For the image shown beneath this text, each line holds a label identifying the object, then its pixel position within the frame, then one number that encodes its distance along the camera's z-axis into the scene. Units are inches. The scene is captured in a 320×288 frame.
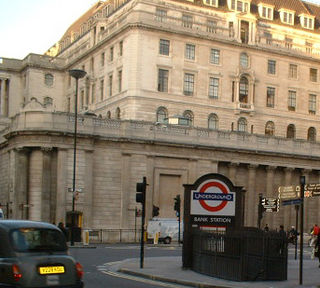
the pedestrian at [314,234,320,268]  1185.9
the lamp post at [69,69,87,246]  1762.4
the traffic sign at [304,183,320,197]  1407.5
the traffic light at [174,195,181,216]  2043.3
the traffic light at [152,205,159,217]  1997.8
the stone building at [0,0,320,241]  2258.9
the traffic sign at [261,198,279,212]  1635.1
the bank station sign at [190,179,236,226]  1002.1
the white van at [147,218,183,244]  2178.9
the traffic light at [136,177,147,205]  1058.7
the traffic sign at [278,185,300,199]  1672.7
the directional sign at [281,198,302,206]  1239.2
